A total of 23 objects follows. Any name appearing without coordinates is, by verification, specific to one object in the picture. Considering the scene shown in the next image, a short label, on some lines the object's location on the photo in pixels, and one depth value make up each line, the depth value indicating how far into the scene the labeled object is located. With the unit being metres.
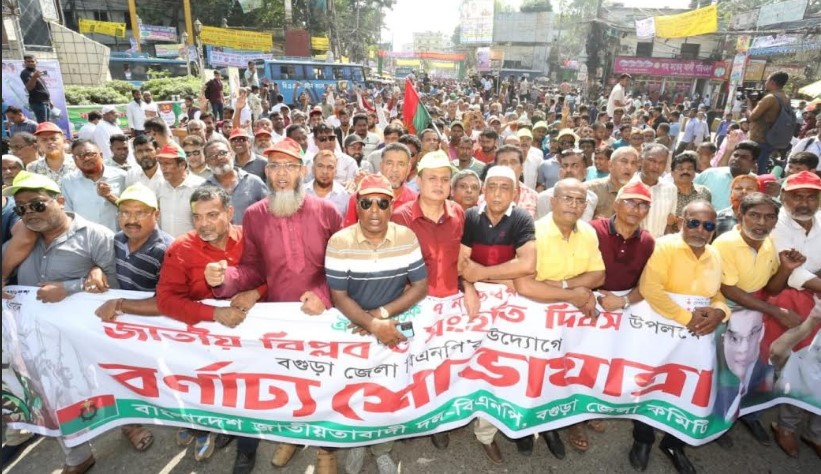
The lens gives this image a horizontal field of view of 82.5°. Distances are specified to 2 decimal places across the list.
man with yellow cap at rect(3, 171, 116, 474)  3.20
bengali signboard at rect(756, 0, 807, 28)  27.09
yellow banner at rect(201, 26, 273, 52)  33.31
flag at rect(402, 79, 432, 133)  6.82
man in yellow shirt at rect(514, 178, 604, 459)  3.23
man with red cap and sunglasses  2.99
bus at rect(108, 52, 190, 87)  28.94
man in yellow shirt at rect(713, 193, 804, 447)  3.33
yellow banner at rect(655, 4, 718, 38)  25.20
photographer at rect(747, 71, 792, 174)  6.81
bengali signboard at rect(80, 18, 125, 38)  39.22
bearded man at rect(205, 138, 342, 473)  3.21
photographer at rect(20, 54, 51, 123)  10.52
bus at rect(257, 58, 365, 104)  25.58
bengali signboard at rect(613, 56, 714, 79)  36.38
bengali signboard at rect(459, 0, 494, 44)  63.81
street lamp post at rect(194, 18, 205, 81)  19.96
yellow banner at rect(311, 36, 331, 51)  45.22
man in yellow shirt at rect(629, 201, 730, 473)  3.21
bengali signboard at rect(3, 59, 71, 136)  10.69
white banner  3.25
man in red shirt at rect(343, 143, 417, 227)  4.14
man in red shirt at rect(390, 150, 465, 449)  3.25
